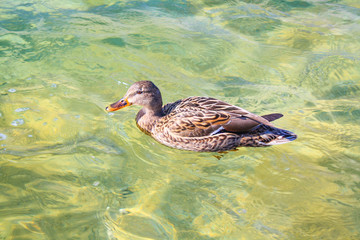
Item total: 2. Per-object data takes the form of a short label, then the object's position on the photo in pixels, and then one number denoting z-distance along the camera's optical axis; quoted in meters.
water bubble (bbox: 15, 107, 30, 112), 6.32
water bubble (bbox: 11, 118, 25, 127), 6.00
